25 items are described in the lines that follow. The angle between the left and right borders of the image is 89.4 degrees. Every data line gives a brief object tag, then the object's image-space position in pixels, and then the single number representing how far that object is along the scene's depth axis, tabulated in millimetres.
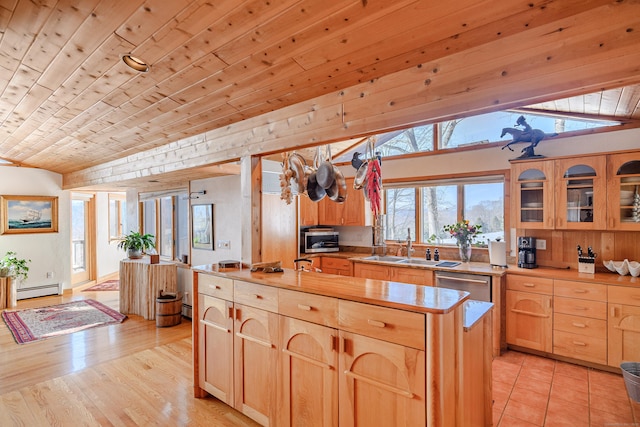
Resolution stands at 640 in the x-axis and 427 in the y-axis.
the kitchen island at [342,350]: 1573
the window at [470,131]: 3656
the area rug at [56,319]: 4383
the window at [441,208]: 4195
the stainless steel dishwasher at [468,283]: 3541
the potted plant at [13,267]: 5641
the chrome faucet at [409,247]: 4652
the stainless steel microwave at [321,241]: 4953
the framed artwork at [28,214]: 6031
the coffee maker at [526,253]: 3697
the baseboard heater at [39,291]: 6190
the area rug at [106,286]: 7176
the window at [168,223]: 5527
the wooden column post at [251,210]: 2918
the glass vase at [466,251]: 4178
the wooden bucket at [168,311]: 4652
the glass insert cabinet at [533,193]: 3549
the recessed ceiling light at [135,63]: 1987
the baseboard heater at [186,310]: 5051
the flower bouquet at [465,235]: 4152
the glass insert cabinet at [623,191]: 3133
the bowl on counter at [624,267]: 3111
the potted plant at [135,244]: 5375
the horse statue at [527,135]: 3656
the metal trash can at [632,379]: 2430
